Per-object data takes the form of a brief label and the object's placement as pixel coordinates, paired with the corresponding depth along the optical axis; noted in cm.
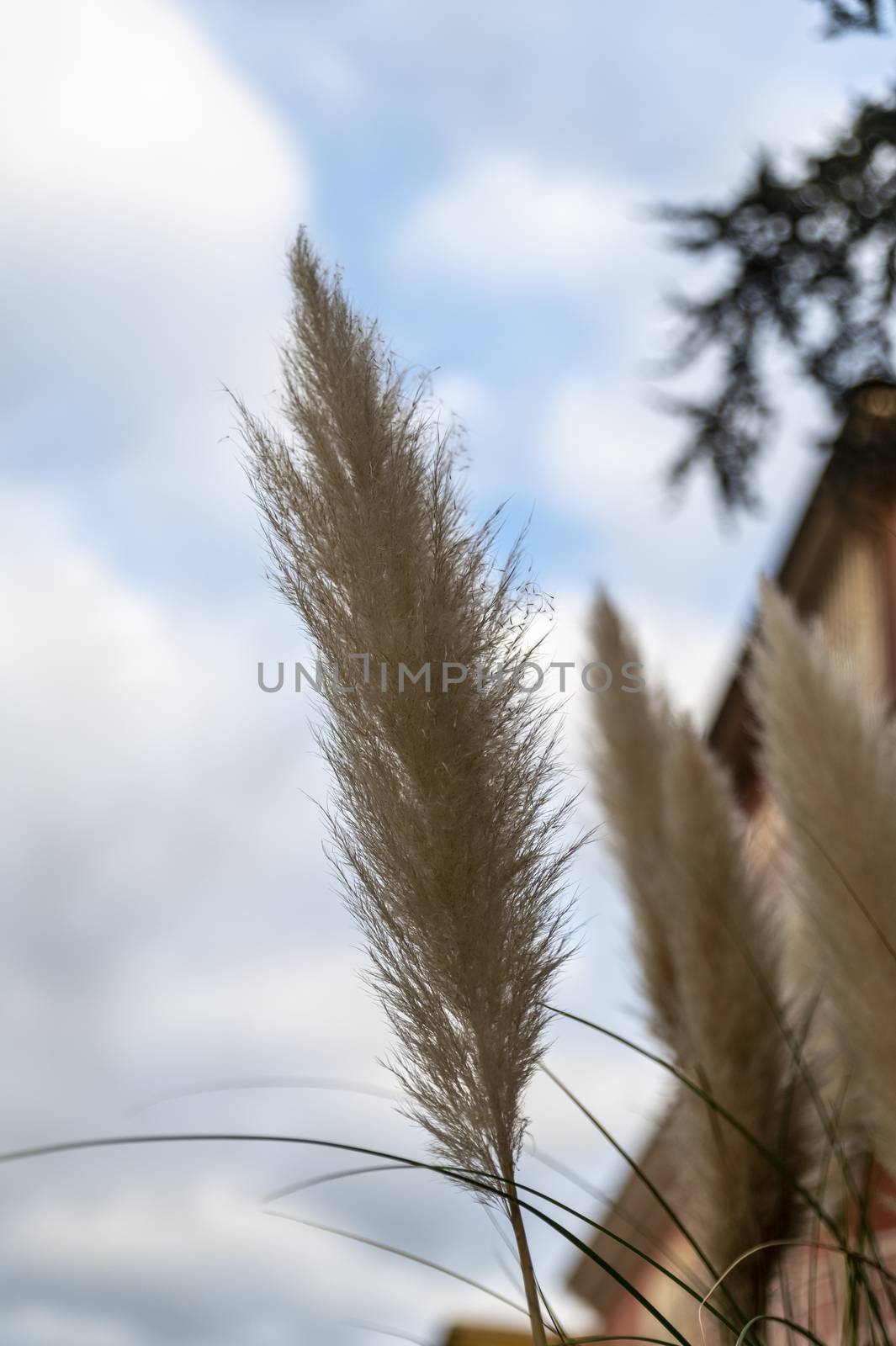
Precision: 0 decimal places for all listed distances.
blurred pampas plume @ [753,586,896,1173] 150
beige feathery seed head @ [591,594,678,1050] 212
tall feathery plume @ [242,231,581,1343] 96
